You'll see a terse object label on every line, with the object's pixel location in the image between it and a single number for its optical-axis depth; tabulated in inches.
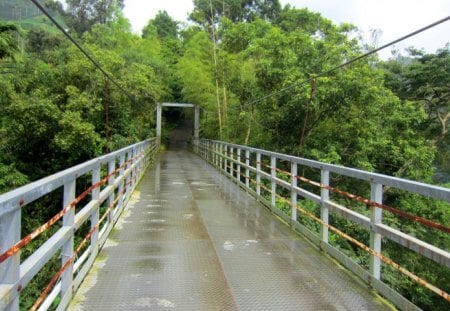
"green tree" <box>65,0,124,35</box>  2086.6
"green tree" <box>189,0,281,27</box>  1571.1
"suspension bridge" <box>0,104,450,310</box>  103.0
